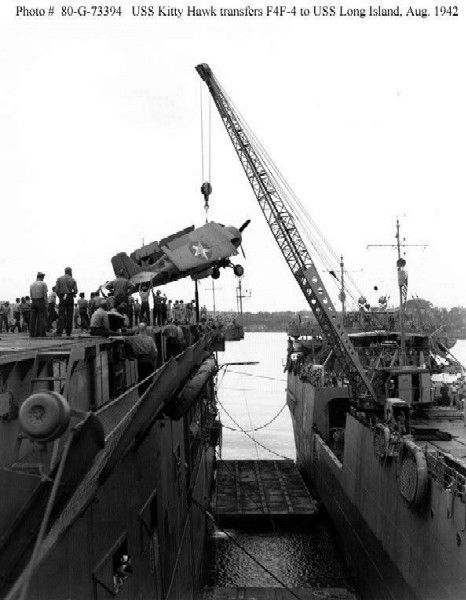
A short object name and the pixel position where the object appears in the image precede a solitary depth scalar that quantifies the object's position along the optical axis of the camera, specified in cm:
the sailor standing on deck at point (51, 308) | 1966
